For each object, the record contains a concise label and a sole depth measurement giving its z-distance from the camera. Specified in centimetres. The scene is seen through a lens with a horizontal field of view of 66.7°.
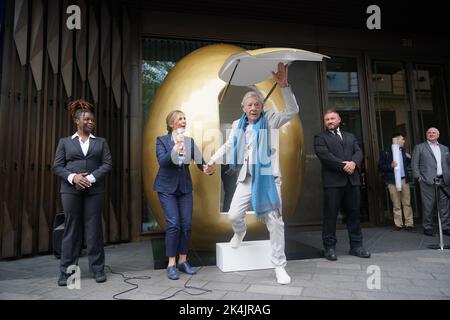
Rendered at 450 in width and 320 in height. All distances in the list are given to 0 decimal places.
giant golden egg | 399
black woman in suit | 354
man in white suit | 338
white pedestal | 383
